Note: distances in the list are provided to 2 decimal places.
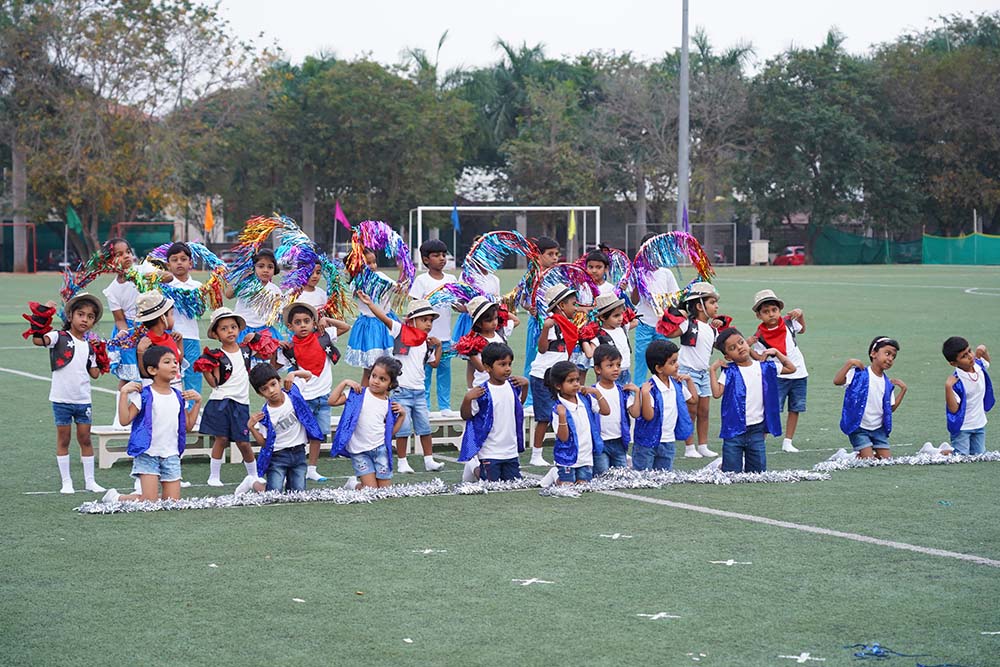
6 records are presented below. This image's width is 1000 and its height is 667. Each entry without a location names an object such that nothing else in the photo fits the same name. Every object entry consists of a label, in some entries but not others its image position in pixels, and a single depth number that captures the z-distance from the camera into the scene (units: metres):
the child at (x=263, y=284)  10.07
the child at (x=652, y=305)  10.86
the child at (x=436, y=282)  10.24
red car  59.03
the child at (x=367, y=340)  9.88
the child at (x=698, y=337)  9.98
